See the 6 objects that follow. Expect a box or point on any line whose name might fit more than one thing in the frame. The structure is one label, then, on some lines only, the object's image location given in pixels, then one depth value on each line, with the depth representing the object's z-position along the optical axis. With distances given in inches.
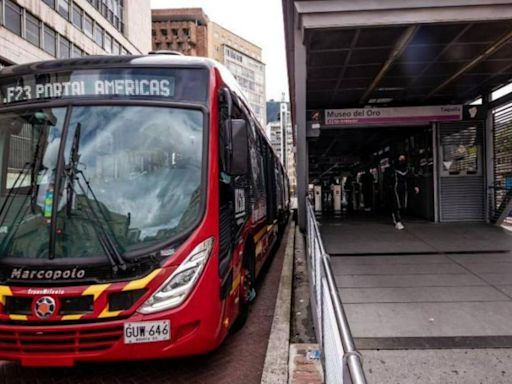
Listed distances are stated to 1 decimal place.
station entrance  332.2
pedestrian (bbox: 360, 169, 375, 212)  778.2
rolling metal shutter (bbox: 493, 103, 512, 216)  413.4
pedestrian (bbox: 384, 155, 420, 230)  412.5
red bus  136.3
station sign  457.4
